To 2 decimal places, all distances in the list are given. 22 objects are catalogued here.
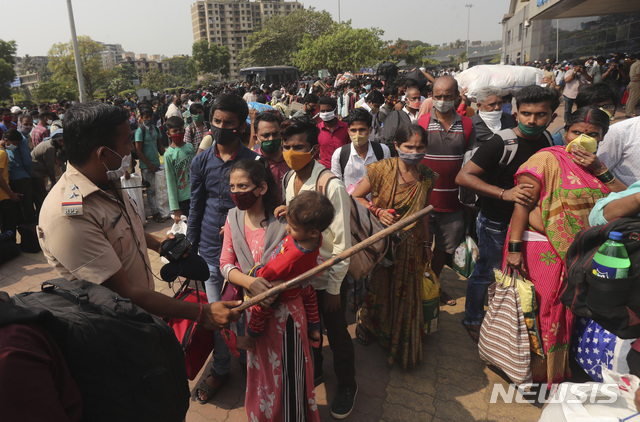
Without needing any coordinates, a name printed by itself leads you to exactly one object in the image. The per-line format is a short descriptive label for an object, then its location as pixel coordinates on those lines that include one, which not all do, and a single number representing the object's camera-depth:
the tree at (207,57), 89.56
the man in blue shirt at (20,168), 6.20
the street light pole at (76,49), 12.89
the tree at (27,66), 125.56
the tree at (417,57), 69.88
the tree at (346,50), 35.22
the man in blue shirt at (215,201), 3.00
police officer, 1.62
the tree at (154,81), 64.88
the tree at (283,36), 60.56
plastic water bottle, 1.82
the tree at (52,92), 40.12
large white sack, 5.41
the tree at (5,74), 45.81
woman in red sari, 2.50
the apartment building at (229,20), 121.69
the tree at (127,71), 93.81
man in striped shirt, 3.61
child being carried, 2.04
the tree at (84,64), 47.61
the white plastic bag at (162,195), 7.27
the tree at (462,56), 89.07
